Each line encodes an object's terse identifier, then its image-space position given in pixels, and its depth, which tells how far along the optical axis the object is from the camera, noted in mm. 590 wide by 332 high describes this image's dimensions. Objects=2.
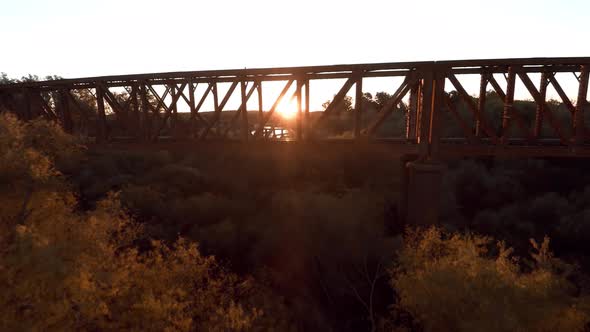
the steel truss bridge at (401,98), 10852
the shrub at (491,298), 8688
